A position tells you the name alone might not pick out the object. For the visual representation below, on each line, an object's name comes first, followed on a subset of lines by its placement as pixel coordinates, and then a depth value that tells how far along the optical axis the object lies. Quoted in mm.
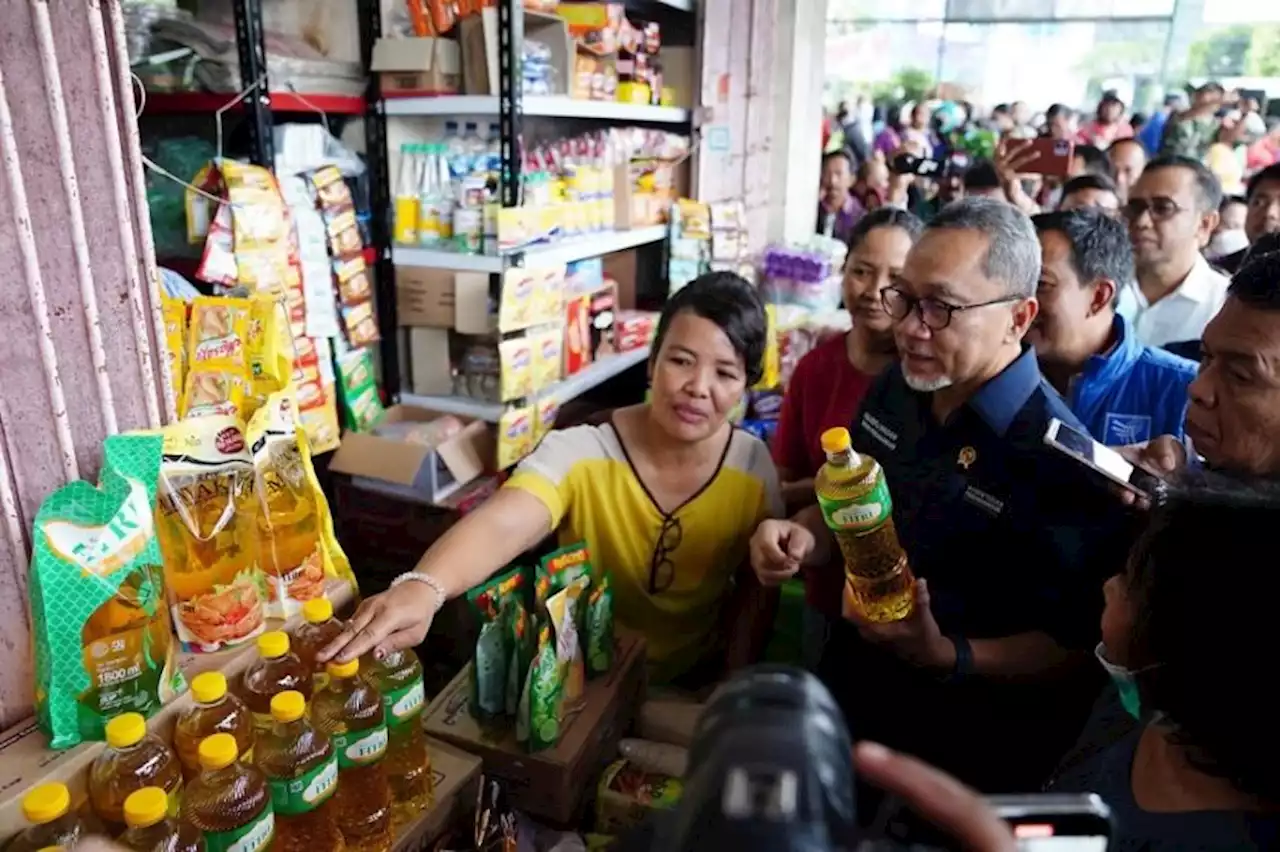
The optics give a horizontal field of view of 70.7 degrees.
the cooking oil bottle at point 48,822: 936
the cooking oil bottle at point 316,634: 1271
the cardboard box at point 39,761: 1074
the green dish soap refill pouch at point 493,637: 1494
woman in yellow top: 1795
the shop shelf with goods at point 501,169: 2713
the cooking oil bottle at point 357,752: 1208
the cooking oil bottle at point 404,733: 1311
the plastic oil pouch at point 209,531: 1354
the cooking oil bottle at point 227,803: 1011
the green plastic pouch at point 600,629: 1604
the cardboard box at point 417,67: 2646
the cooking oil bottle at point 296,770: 1090
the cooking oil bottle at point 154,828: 931
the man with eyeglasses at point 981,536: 1439
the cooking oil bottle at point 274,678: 1251
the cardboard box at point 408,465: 2668
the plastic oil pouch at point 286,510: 1436
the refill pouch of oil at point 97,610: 1171
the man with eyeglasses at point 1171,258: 2678
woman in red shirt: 2260
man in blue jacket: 2053
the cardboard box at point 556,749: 1476
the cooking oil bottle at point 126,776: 1079
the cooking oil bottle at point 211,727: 1181
